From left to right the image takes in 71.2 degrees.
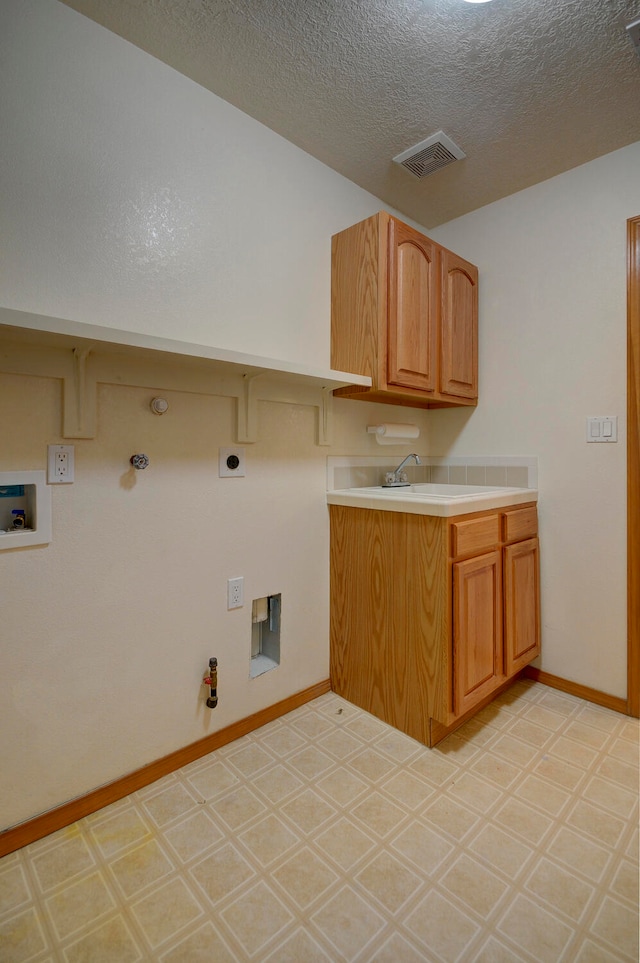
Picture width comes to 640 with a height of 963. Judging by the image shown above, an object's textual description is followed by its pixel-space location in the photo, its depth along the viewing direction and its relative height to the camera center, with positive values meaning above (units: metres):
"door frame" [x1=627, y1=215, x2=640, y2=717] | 1.83 +0.06
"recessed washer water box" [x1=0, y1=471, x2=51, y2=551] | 1.21 -0.07
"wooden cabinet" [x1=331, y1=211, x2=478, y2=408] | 1.82 +0.74
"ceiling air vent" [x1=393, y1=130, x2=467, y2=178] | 1.81 +1.39
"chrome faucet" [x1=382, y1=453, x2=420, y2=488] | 2.23 +0.02
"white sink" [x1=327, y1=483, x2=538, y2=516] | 1.59 -0.07
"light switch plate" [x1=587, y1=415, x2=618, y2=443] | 1.90 +0.23
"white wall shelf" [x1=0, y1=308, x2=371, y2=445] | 1.14 +0.38
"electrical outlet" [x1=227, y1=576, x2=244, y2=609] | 1.69 -0.42
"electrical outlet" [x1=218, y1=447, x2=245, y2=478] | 1.65 +0.08
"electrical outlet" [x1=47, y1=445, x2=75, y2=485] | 1.26 +0.06
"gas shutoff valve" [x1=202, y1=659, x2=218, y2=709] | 1.57 -0.70
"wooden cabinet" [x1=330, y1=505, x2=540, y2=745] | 1.59 -0.51
